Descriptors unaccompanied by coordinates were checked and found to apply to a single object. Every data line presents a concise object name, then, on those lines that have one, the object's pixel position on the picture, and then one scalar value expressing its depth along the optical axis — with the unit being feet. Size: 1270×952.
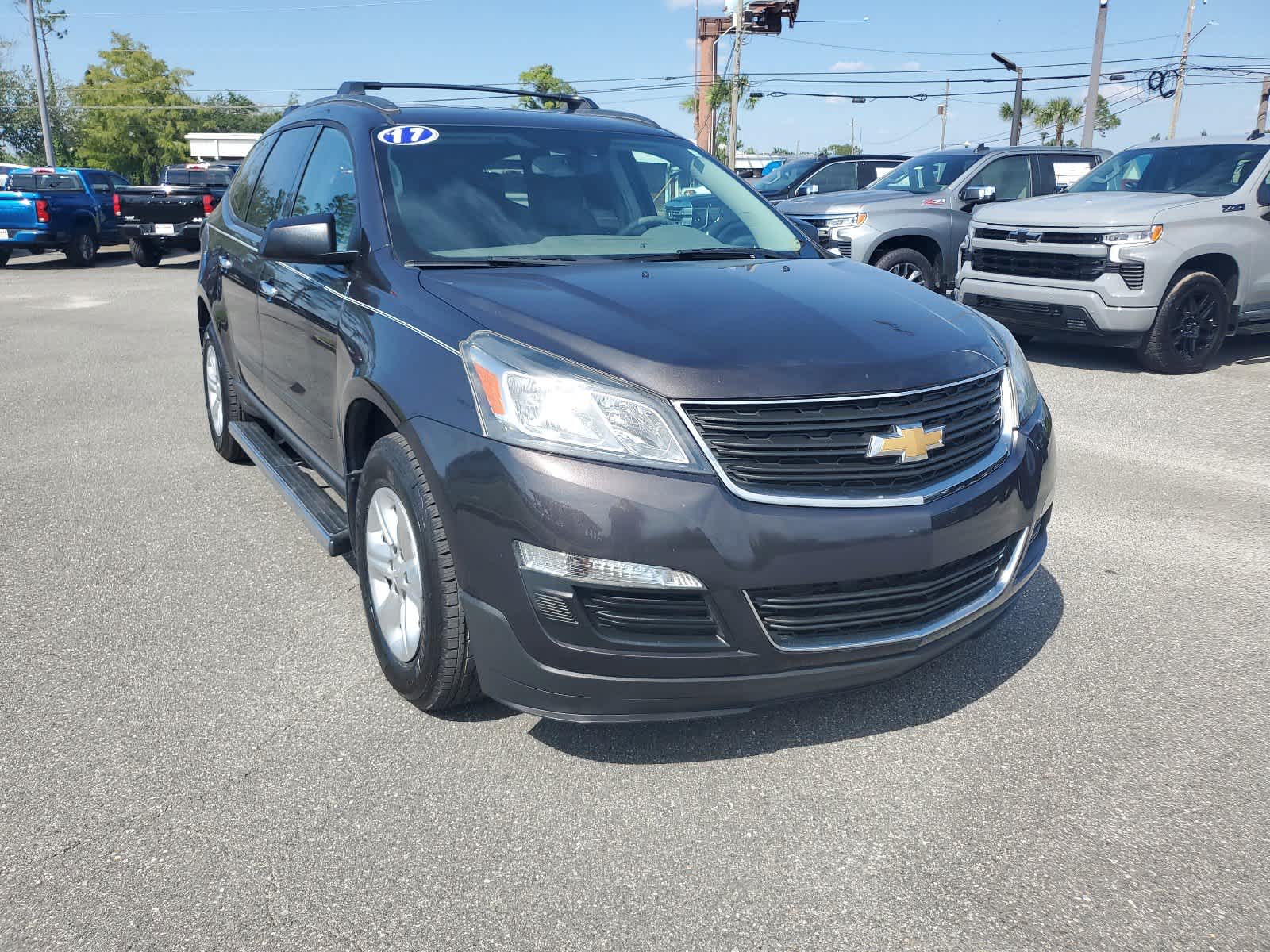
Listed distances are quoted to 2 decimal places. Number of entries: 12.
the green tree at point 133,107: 186.80
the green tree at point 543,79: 181.57
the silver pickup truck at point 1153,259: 27.20
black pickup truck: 60.18
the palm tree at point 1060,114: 212.64
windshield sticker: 12.24
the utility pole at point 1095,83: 70.95
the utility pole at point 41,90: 108.37
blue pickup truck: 60.80
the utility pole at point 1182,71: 158.69
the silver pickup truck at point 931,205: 35.78
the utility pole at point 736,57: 124.47
